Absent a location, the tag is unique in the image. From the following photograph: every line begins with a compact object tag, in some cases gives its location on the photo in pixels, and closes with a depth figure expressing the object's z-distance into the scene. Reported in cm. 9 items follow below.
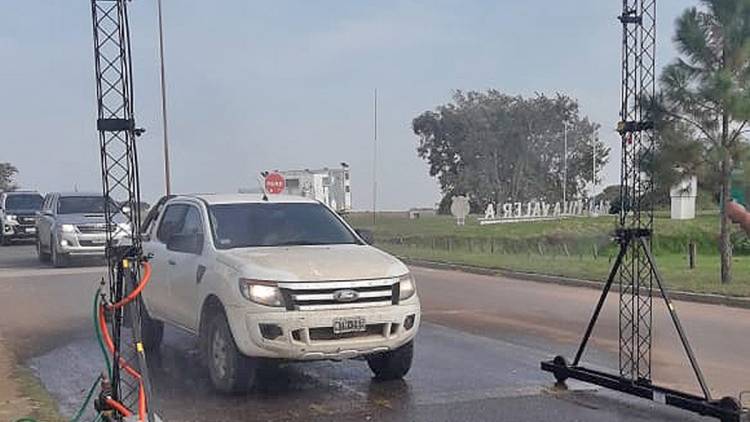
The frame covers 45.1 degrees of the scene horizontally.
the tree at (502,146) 7075
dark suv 3234
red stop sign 2750
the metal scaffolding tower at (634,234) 739
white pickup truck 733
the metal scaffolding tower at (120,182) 604
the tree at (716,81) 1608
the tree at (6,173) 7684
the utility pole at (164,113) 3194
